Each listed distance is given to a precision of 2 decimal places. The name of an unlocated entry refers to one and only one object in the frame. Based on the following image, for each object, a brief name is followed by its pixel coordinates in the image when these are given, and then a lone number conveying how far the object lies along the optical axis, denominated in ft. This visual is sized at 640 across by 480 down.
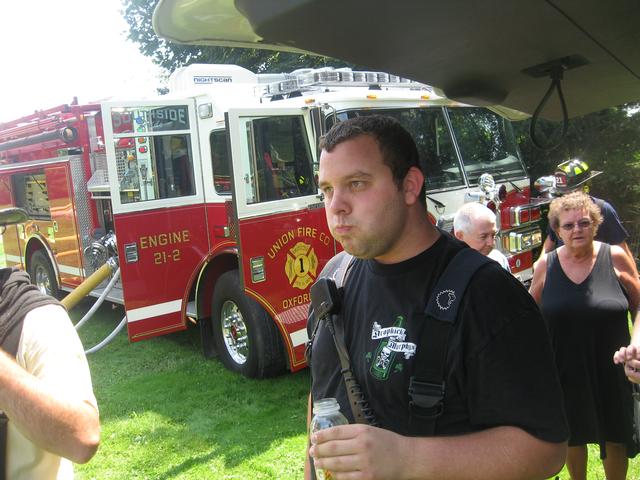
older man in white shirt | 10.59
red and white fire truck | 15.70
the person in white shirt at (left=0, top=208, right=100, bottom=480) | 4.36
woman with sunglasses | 9.25
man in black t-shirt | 3.91
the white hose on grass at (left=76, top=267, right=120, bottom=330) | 20.22
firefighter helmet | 18.49
